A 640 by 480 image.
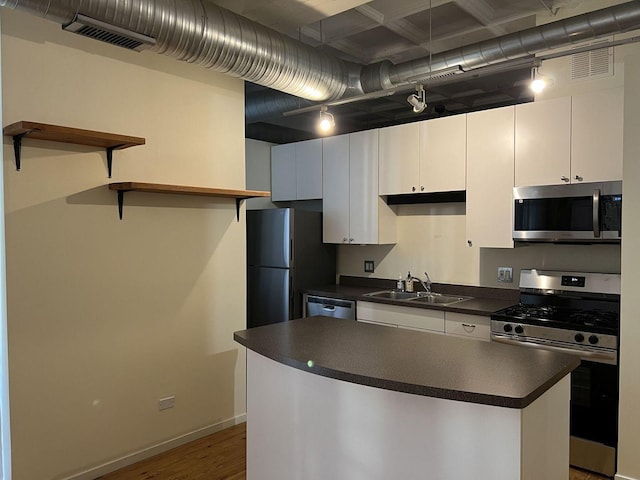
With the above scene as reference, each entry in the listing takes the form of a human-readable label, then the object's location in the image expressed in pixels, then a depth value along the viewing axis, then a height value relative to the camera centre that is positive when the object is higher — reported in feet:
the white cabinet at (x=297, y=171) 15.85 +1.94
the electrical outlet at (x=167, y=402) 10.96 -3.77
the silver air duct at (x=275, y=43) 7.97 +3.63
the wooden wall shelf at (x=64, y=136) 8.11 +1.63
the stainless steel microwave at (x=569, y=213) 10.11 +0.37
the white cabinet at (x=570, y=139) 10.30 +1.96
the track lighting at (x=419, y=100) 10.53 +2.74
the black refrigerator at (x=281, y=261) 14.94 -0.95
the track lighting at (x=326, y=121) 11.64 +2.52
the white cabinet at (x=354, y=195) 14.53 +1.05
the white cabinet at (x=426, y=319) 11.59 -2.21
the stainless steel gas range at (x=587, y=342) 9.64 -2.25
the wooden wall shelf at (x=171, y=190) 9.60 +0.82
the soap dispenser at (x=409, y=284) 14.85 -1.59
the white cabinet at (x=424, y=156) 12.71 +1.96
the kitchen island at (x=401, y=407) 5.74 -2.29
